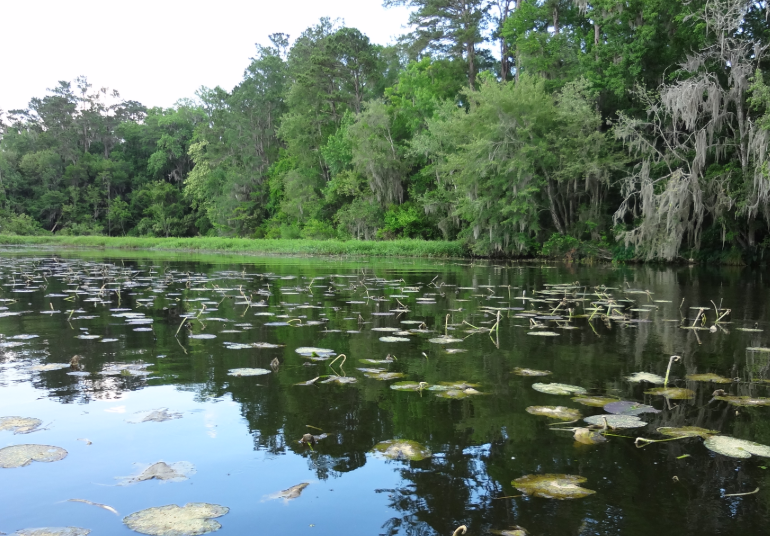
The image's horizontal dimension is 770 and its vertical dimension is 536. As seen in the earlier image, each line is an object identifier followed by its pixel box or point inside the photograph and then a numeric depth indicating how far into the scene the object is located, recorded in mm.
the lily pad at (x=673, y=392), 4316
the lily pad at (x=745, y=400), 4148
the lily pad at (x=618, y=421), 3645
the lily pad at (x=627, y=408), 3907
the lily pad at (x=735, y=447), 3148
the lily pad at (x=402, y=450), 3162
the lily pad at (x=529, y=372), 5035
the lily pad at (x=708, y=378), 4855
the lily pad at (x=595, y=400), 4109
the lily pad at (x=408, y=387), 4434
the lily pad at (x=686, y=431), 3471
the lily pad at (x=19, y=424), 3473
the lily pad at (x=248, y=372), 4938
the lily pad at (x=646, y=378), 4789
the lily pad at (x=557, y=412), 3820
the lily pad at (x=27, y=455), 2965
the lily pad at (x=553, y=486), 2688
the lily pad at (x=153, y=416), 3727
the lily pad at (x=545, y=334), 7047
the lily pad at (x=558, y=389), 4418
